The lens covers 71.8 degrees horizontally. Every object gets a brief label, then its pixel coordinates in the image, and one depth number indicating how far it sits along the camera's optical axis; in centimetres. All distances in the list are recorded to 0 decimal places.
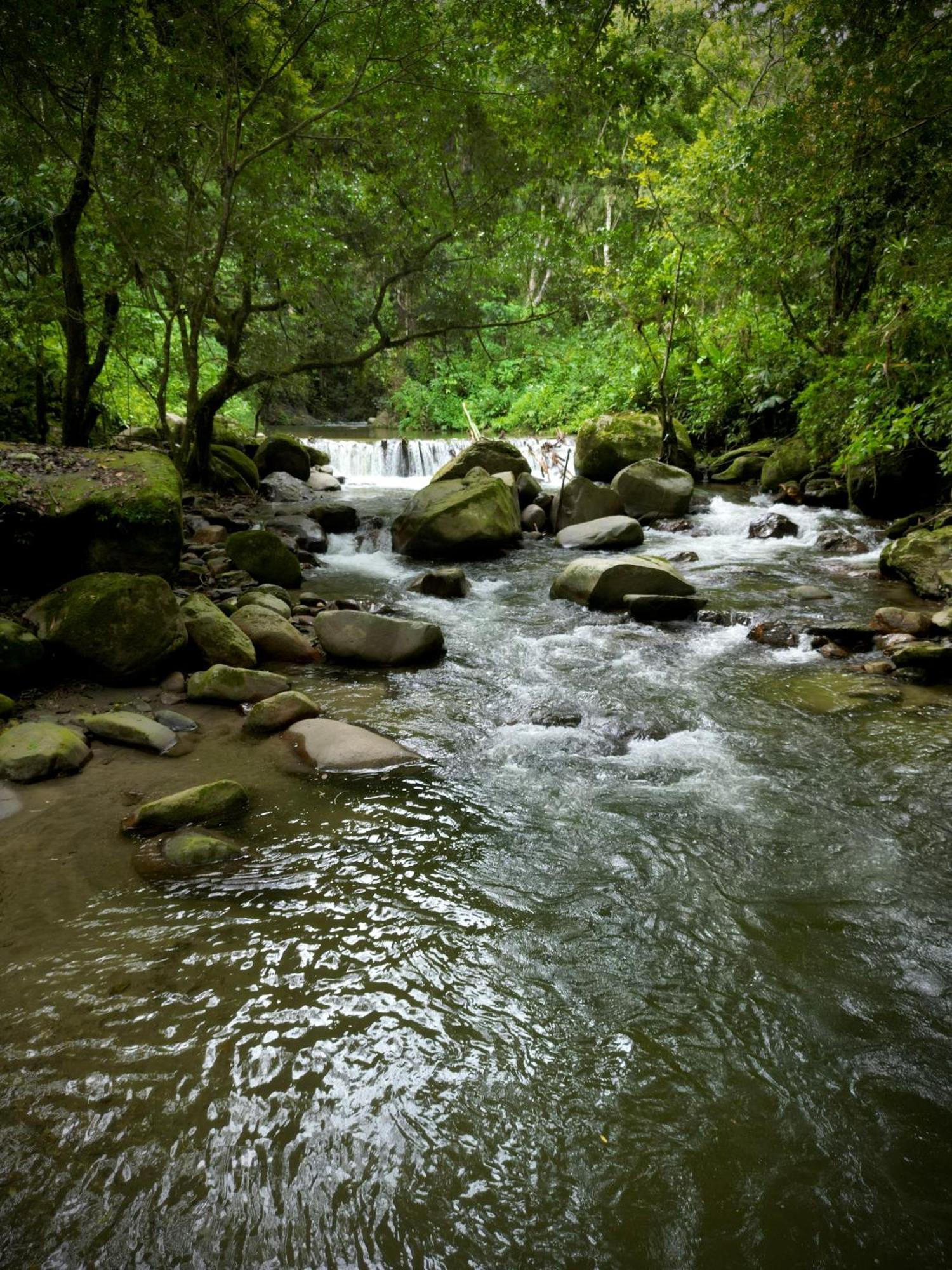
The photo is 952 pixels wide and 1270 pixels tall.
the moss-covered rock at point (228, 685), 481
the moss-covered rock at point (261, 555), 768
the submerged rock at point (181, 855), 302
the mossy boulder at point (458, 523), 952
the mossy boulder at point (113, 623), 472
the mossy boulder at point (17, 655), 442
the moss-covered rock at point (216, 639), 530
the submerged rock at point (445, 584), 800
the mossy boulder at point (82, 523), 520
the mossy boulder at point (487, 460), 1221
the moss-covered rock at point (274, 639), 577
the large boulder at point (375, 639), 581
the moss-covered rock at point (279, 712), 445
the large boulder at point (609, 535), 995
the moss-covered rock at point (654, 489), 1142
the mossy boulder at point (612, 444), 1315
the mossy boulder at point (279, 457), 1464
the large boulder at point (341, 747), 408
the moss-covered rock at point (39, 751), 365
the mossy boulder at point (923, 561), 718
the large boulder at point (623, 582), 732
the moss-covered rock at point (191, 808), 333
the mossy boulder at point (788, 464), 1225
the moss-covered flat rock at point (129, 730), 412
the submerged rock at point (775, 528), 1041
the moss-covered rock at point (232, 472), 1230
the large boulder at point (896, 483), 977
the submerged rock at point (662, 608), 706
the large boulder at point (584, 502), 1109
